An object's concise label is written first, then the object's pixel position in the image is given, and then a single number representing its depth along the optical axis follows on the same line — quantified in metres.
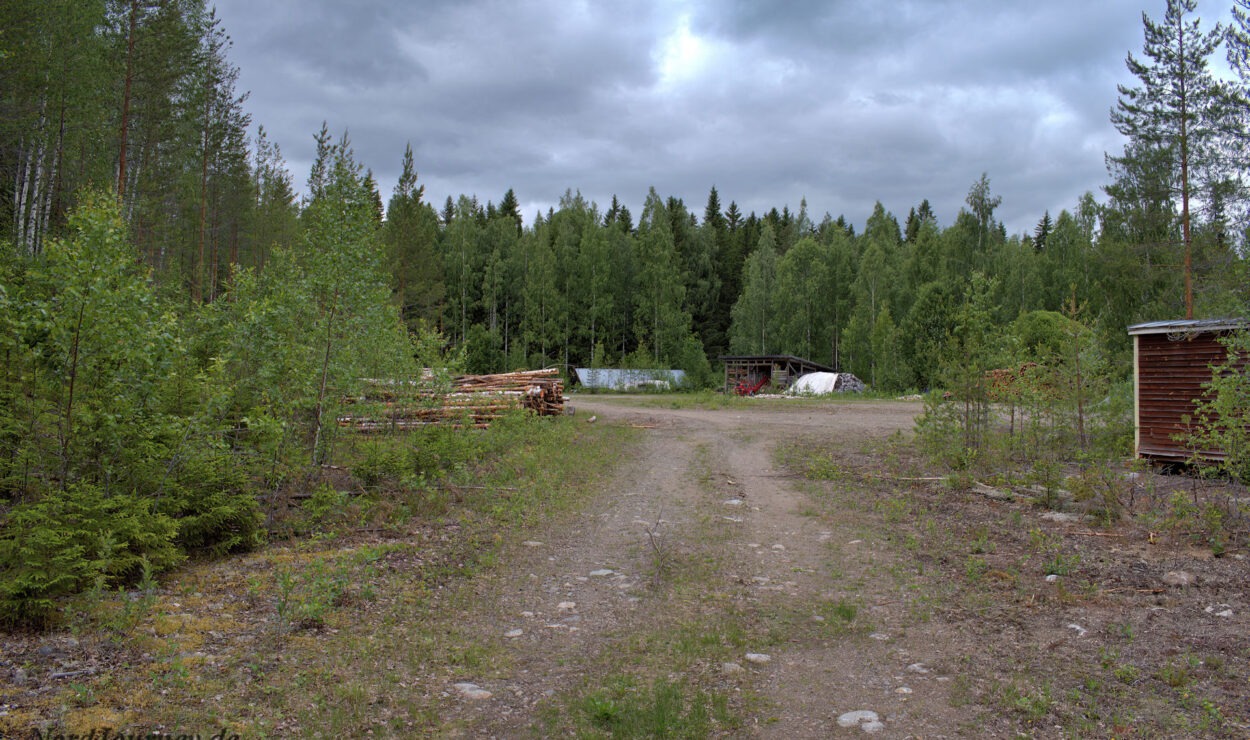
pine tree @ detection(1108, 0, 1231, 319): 22.64
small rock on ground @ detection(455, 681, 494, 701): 3.96
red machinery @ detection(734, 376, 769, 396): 39.44
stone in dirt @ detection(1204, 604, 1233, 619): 5.07
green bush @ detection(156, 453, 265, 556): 5.92
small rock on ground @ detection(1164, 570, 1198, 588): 5.74
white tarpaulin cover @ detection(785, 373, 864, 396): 37.25
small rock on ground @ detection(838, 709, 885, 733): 3.60
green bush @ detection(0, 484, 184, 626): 4.25
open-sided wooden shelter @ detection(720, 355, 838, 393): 40.50
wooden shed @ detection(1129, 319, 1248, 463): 11.77
